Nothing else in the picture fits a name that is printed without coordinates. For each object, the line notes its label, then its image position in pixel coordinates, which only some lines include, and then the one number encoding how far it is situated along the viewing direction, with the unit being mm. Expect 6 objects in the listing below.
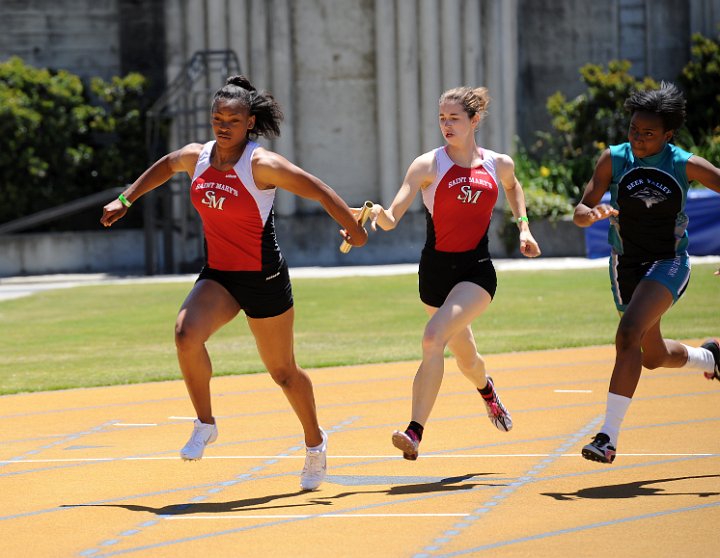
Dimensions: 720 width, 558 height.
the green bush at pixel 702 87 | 61937
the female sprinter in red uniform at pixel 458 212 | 16375
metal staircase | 56750
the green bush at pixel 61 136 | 58469
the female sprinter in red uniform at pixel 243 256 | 14586
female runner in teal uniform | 15516
